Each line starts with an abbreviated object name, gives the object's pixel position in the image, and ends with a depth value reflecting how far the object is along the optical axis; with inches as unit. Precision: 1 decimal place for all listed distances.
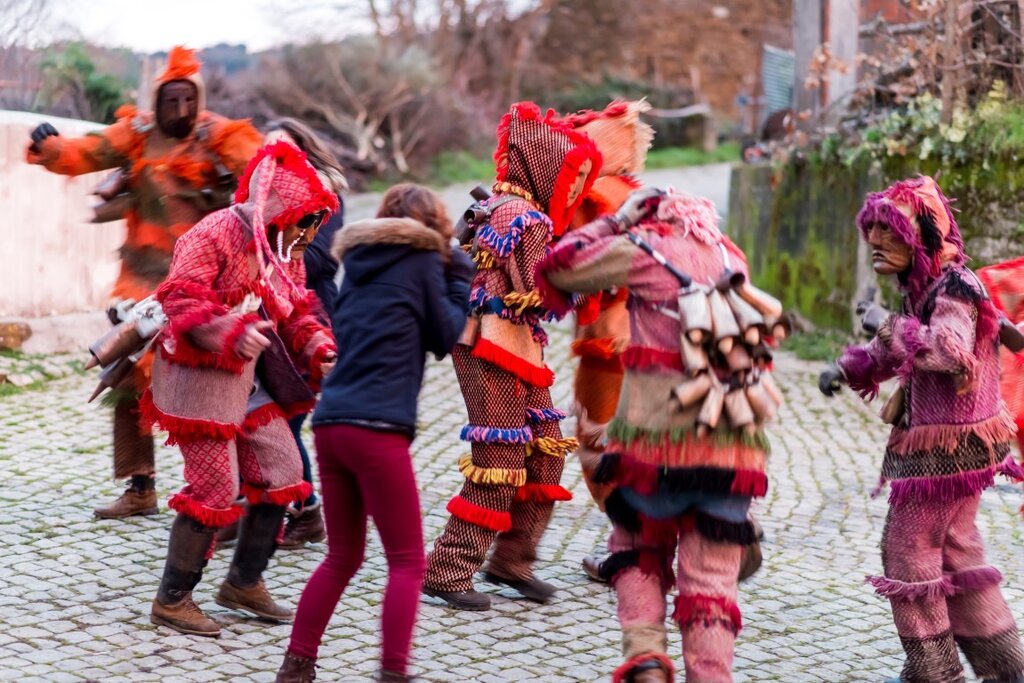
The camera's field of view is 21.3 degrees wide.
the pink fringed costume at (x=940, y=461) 356.7
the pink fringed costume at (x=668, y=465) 319.2
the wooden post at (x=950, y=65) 832.5
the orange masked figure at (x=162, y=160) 463.9
